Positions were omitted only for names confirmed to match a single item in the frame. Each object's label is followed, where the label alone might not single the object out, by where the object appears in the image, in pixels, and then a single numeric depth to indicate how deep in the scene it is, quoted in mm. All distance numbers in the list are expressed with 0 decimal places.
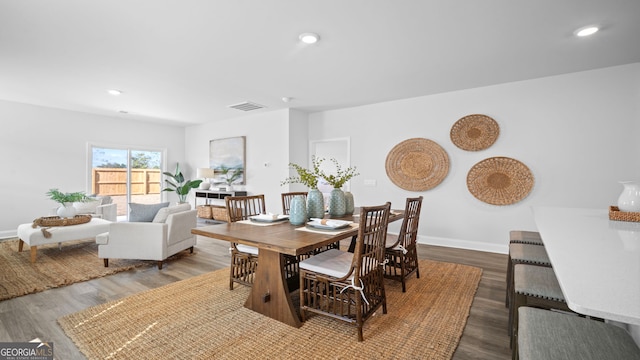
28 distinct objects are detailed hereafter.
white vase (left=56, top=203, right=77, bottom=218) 4074
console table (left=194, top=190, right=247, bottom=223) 6488
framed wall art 6590
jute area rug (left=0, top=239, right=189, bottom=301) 2885
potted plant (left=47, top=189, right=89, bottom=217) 4062
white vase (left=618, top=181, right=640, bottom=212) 1899
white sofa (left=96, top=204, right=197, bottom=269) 3393
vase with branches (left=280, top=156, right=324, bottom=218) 2750
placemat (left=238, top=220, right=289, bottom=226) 2545
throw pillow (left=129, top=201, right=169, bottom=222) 3640
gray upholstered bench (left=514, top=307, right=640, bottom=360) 959
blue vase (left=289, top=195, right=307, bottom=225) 2518
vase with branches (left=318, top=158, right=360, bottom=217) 2912
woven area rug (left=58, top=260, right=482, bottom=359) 1846
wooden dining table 1975
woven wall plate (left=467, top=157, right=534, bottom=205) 3988
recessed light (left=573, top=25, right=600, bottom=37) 2544
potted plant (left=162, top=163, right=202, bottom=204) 7030
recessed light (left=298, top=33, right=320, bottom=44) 2705
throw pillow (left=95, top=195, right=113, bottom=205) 5570
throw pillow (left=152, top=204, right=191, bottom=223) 3557
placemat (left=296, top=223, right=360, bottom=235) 2181
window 6461
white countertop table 706
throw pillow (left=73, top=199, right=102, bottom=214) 5008
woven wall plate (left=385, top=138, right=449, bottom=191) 4605
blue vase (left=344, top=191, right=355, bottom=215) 3016
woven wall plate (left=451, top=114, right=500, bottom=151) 4184
